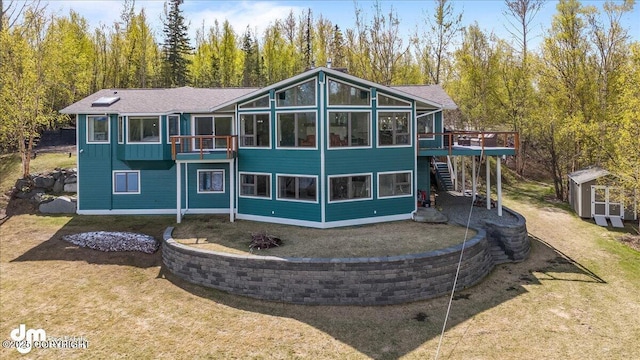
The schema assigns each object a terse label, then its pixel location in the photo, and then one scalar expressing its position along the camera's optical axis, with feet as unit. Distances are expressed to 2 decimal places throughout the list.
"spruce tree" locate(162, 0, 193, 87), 125.49
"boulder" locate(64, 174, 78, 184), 64.13
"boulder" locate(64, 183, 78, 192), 64.13
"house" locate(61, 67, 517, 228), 48.52
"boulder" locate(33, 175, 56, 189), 63.52
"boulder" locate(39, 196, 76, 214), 58.18
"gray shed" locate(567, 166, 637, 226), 61.87
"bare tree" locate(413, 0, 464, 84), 103.91
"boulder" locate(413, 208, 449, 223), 50.16
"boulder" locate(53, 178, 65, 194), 63.77
